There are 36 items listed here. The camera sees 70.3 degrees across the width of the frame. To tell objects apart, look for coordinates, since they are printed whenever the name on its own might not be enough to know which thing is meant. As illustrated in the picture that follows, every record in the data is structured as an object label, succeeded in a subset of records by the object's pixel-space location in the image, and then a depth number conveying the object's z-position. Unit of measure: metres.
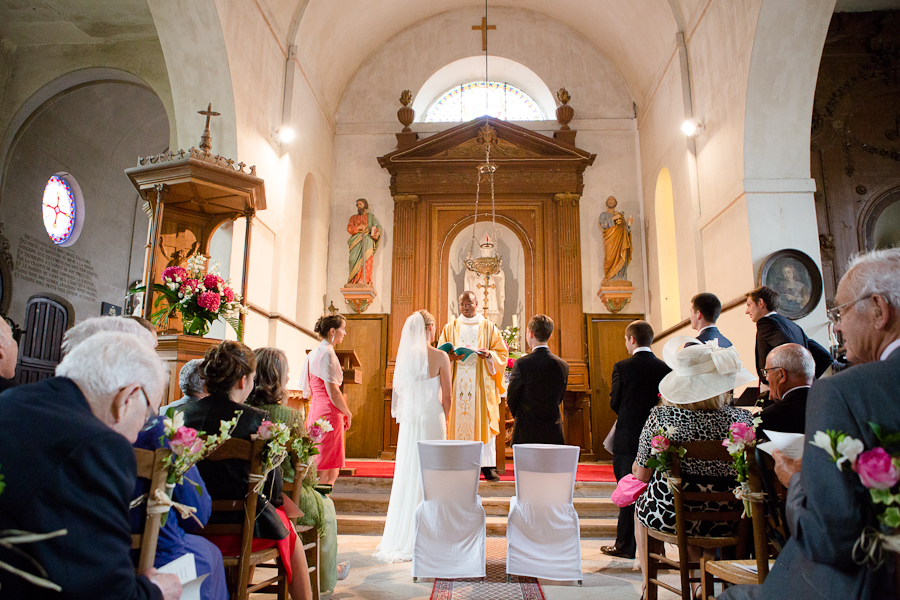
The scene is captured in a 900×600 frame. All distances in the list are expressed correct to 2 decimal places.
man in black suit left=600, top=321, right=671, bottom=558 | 4.64
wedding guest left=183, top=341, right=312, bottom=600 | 2.69
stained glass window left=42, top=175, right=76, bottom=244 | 10.23
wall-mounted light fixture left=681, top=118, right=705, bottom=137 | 7.65
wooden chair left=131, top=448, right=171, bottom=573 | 1.83
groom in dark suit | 5.06
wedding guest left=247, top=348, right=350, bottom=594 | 3.33
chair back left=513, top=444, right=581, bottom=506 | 3.79
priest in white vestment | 6.19
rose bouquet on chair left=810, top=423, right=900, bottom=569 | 1.23
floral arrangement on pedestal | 4.93
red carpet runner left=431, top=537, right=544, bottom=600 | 3.74
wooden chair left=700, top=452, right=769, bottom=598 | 2.27
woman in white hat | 3.10
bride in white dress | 4.90
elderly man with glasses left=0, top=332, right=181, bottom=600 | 1.34
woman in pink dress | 4.79
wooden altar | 9.91
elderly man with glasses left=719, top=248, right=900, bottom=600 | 1.36
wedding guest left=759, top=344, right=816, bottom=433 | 2.83
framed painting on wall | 6.02
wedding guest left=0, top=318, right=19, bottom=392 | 2.37
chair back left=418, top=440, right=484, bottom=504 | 3.78
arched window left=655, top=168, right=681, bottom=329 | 9.10
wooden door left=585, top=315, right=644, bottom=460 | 9.30
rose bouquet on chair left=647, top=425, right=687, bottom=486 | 2.92
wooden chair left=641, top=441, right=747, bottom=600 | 2.88
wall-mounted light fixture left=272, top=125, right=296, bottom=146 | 8.00
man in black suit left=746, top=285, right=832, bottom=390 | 4.32
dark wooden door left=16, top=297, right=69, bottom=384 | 9.80
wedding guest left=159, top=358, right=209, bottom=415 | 3.24
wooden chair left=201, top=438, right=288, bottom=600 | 2.61
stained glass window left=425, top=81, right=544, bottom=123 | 11.16
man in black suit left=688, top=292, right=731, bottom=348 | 4.73
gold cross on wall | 10.80
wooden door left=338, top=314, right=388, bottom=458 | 9.32
